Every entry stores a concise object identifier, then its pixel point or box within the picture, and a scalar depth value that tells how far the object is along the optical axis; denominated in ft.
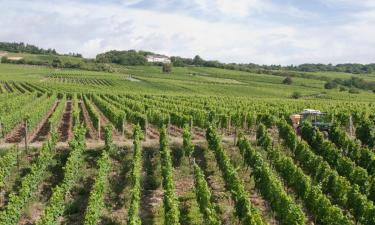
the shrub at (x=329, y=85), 424.46
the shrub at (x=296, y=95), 317.42
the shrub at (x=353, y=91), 388.53
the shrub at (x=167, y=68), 542.98
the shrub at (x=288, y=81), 450.30
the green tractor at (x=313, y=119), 120.98
